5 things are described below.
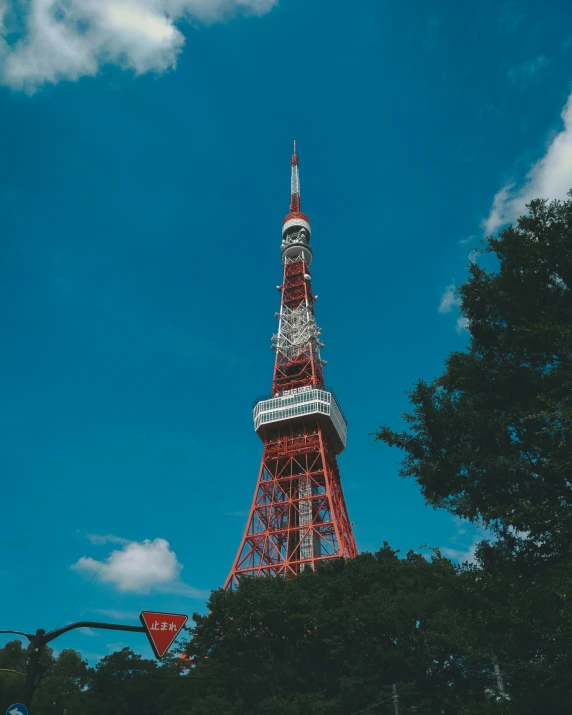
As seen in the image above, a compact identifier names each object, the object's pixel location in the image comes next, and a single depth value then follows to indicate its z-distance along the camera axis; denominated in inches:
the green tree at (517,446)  393.1
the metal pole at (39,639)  325.7
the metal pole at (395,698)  636.1
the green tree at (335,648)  773.3
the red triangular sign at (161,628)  329.7
